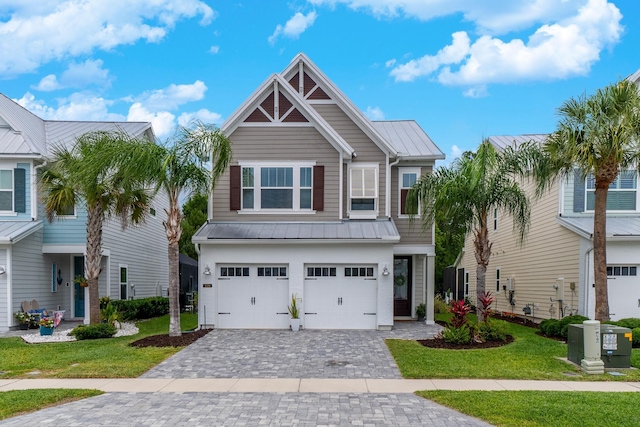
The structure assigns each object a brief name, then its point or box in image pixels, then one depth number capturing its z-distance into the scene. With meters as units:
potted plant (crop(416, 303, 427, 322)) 19.61
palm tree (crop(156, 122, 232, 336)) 15.16
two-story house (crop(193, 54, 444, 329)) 17.41
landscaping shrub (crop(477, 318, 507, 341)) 14.64
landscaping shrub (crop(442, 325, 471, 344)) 14.09
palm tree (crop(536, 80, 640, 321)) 13.90
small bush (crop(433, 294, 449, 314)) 24.53
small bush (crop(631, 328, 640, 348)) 13.86
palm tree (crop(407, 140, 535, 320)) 14.95
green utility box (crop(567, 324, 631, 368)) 11.38
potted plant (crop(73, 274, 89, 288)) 18.81
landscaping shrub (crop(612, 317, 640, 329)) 15.05
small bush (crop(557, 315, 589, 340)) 15.44
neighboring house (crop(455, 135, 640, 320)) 17.33
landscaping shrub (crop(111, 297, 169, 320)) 19.73
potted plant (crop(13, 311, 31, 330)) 17.47
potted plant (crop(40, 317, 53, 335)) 15.86
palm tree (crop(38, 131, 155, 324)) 14.50
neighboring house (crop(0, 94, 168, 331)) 17.53
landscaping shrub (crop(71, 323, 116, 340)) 15.61
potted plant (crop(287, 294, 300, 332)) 17.02
